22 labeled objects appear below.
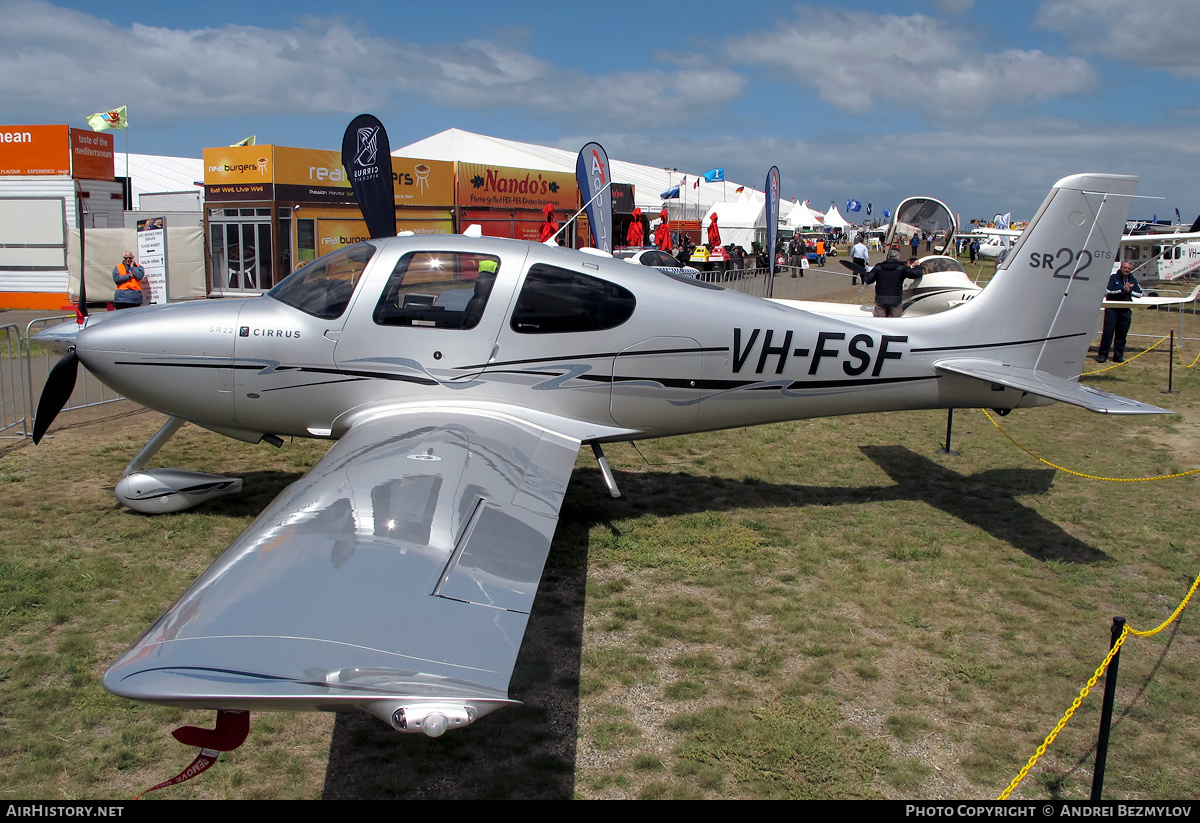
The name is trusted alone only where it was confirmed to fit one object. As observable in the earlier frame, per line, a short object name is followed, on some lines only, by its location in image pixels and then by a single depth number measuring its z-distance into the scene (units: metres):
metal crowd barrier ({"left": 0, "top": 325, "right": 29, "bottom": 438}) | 8.98
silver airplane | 4.69
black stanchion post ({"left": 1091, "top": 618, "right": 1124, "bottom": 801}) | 3.23
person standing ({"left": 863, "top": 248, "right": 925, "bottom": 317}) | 14.28
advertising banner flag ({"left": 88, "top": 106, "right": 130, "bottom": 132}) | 26.77
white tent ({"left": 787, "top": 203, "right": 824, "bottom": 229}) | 65.56
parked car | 23.26
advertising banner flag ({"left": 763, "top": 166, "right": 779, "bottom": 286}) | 21.69
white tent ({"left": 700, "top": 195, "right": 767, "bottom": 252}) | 47.88
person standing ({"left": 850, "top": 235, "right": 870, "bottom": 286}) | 26.85
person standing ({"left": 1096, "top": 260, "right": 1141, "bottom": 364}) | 15.63
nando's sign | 25.78
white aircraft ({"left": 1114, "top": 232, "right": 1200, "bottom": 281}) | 35.06
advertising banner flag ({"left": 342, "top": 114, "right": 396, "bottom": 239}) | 13.99
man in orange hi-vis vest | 13.02
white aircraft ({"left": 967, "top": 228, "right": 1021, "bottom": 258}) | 47.82
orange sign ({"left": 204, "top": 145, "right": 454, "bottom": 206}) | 20.89
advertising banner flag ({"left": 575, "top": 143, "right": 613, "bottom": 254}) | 17.77
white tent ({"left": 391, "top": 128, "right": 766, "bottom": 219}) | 40.19
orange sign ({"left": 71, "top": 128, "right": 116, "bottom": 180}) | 21.61
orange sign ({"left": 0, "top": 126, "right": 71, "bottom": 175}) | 21.25
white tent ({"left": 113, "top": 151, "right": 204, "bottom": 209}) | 41.94
